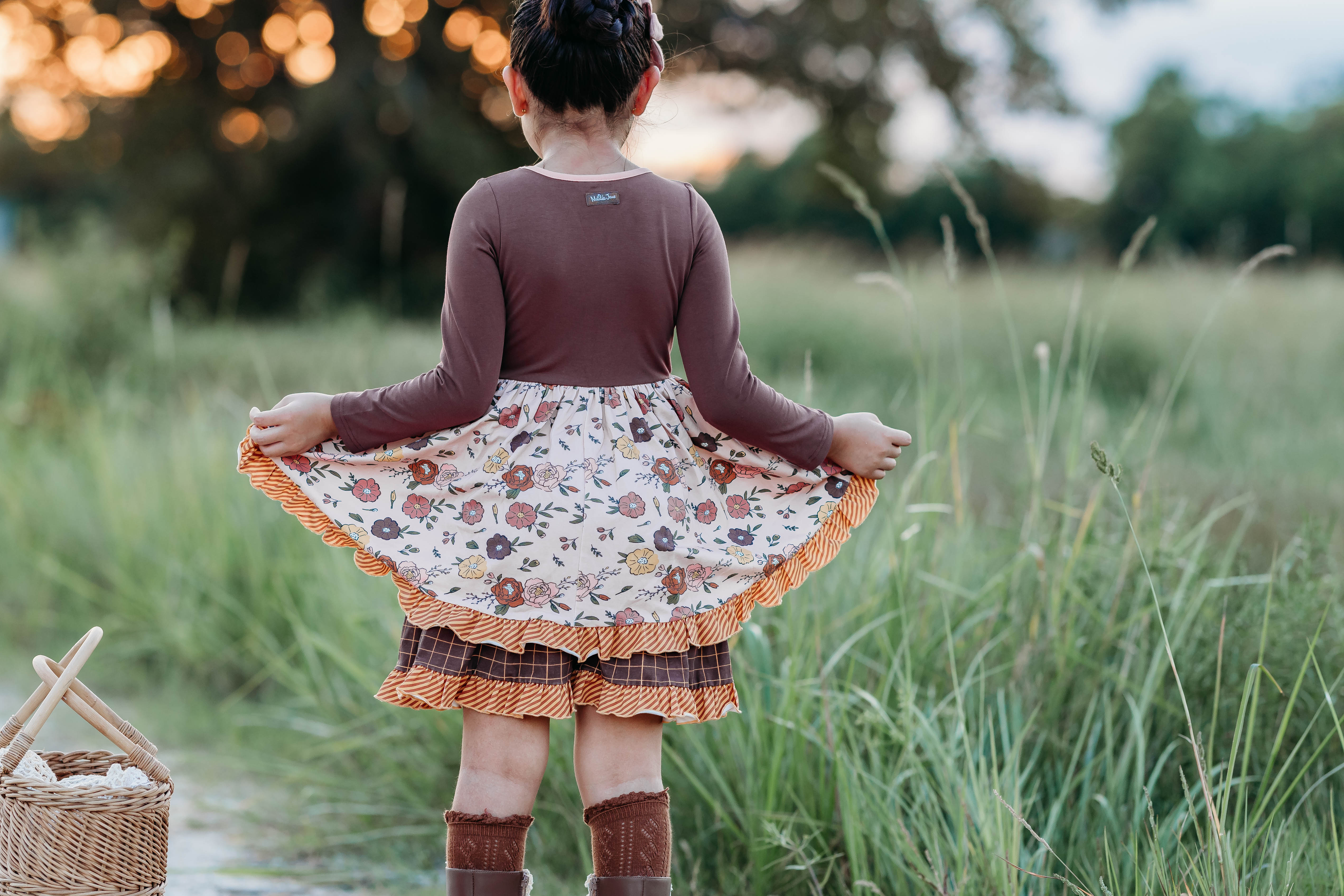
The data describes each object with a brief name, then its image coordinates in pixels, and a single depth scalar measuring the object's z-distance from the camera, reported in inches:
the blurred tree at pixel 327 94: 809.1
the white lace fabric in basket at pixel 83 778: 147.9
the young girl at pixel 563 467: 147.5
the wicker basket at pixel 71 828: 146.2
